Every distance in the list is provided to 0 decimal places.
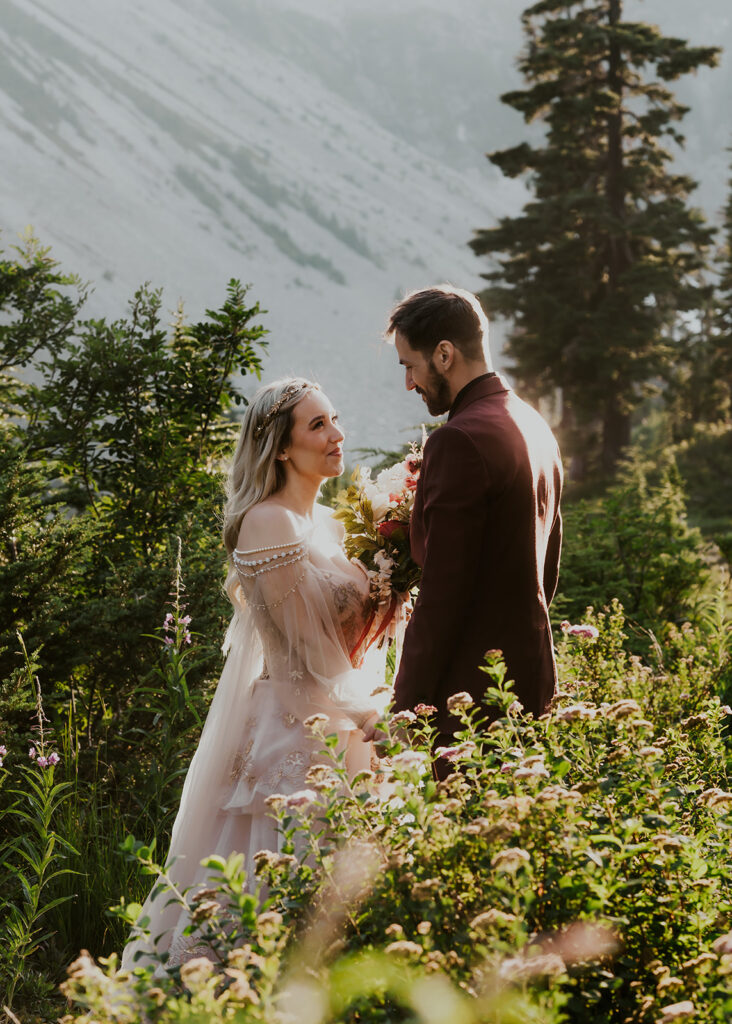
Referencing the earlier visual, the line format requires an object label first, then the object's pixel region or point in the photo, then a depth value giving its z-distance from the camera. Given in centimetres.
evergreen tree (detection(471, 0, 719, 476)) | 2134
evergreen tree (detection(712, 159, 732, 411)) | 2668
